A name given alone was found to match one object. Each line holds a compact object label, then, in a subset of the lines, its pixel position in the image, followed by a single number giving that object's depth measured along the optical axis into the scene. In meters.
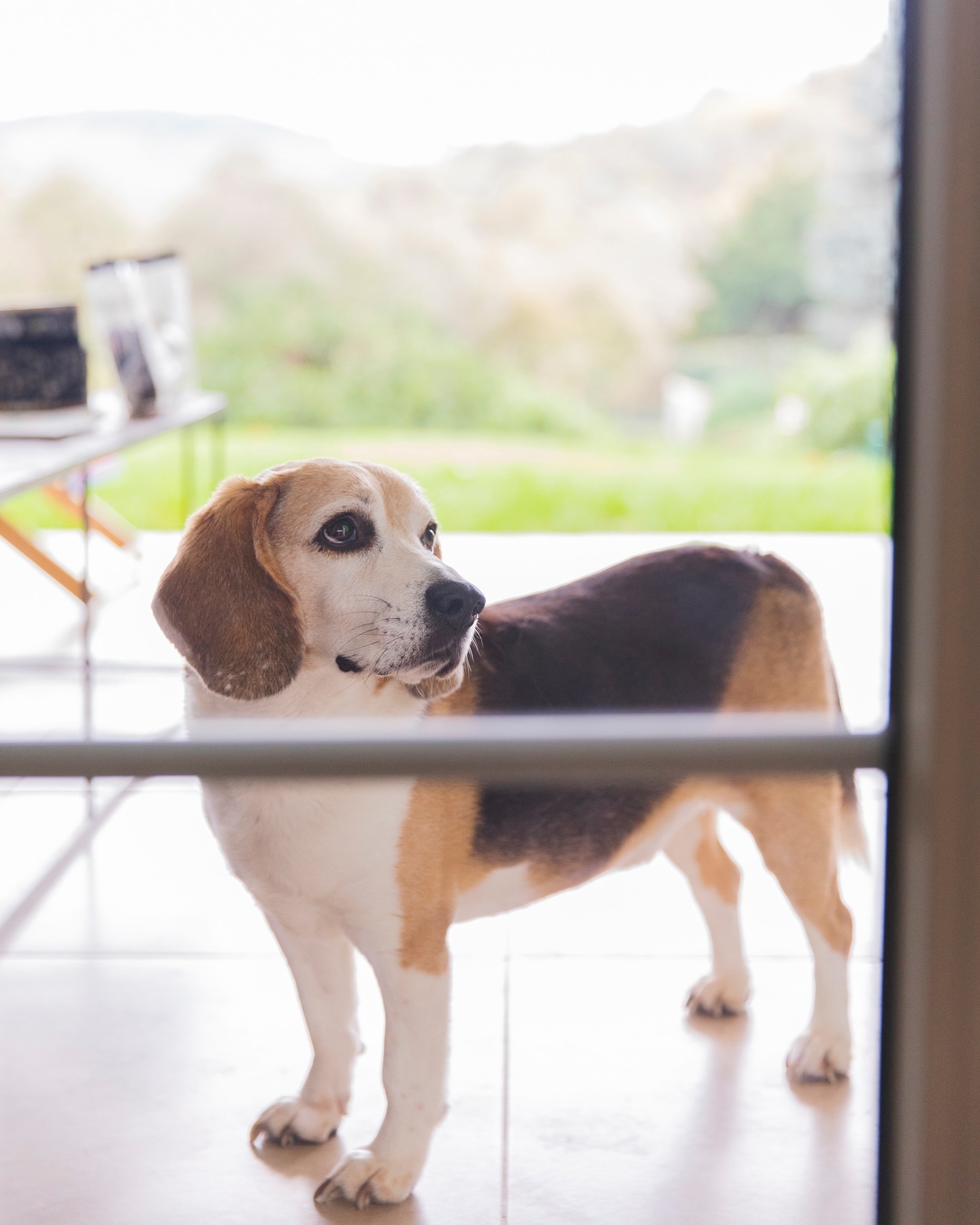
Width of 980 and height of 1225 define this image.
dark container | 2.57
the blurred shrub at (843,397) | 7.34
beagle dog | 1.30
